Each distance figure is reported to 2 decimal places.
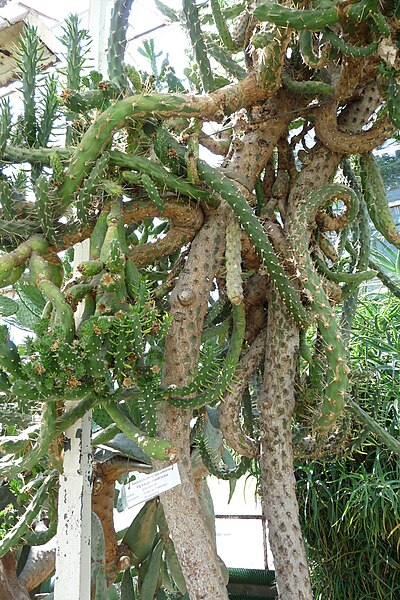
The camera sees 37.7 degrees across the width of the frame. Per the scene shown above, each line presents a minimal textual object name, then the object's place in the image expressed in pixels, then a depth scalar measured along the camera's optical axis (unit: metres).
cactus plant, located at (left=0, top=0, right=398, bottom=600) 1.37
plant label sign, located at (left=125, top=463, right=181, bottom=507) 1.30
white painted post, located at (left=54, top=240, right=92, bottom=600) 1.46
